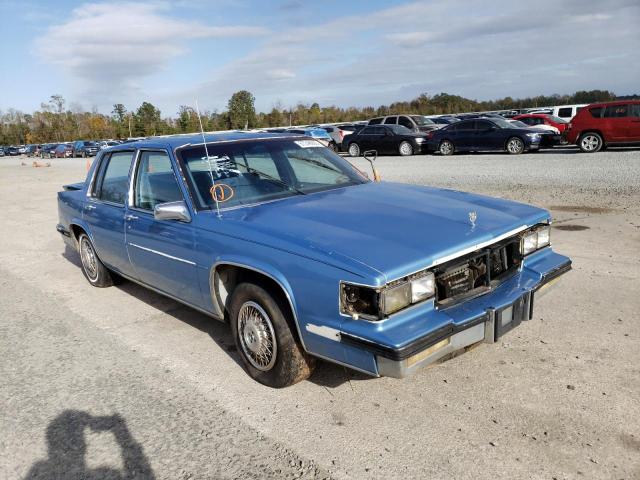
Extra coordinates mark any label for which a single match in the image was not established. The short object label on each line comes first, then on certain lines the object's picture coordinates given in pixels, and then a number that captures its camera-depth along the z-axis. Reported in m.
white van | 25.86
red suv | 16.11
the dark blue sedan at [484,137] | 18.28
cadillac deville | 2.80
